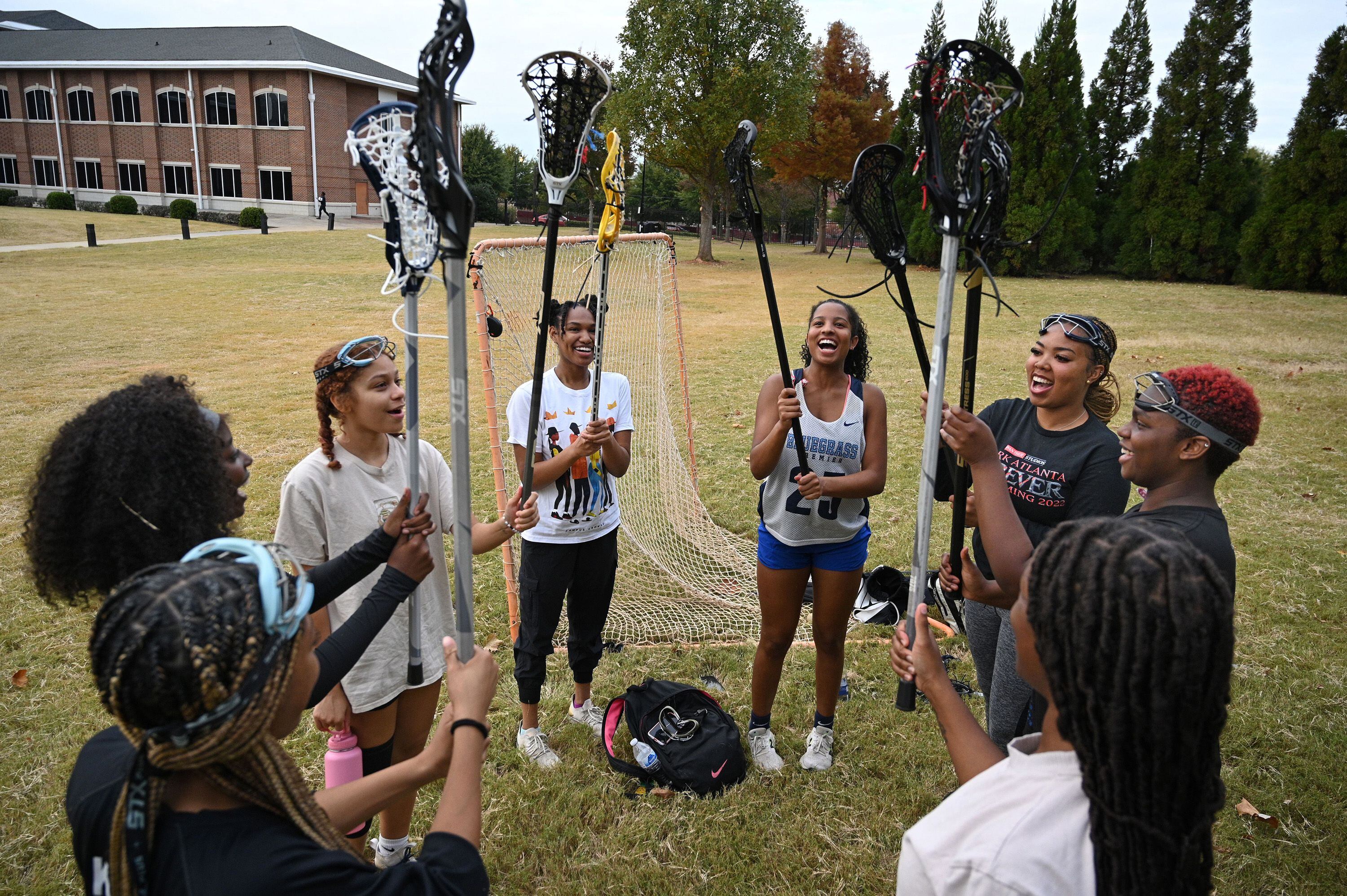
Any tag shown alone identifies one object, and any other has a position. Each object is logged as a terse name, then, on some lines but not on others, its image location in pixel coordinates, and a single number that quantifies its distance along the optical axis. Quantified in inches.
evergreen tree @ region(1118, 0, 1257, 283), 807.1
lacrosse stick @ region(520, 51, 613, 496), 111.2
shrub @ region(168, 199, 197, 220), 1218.0
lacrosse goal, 188.4
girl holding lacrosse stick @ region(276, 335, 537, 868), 102.2
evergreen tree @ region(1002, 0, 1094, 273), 812.6
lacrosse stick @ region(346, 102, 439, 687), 78.6
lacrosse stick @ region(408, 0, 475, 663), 68.6
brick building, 1464.1
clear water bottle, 142.2
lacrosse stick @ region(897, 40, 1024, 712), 85.4
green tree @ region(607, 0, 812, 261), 958.4
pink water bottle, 104.3
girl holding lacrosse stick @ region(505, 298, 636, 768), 141.6
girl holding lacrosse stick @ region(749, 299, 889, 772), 137.0
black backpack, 139.7
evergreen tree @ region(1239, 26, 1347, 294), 728.3
